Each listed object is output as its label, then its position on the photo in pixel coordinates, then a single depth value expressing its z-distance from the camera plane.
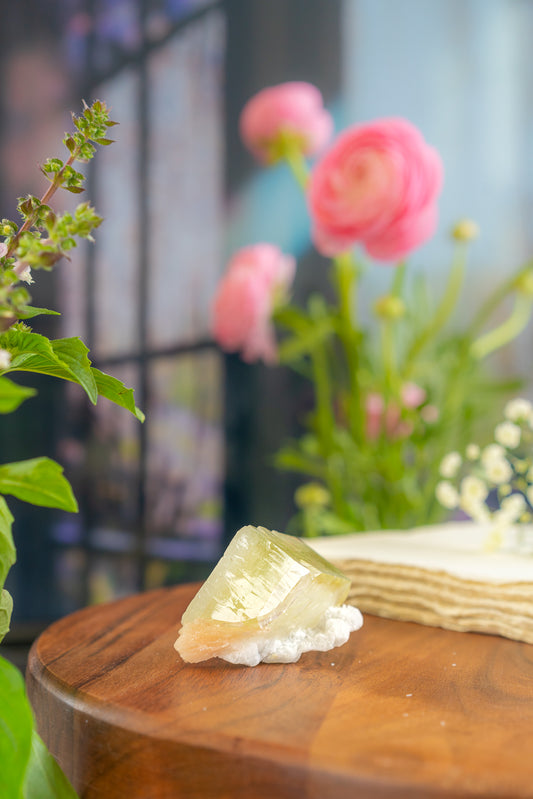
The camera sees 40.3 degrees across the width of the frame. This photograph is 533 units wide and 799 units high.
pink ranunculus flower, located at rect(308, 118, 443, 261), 1.01
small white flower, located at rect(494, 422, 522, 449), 0.64
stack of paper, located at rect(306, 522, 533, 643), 0.51
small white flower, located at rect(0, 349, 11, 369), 0.29
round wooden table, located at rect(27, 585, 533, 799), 0.28
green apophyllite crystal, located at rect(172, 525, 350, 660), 0.41
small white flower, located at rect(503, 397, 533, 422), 0.64
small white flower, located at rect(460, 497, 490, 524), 0.67
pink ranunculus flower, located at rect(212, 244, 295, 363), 1.16
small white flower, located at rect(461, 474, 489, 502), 0.66
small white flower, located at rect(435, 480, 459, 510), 0.67
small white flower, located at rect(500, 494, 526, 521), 0.63
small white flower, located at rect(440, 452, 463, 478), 0.69
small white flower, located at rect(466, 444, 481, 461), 0.65
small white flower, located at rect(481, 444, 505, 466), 0.65
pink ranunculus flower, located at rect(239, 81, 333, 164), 1.16
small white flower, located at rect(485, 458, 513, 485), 0.64
